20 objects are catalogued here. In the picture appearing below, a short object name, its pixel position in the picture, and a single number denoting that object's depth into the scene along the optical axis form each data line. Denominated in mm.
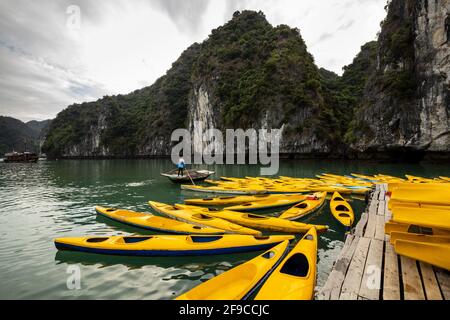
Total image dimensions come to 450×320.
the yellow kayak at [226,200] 10711
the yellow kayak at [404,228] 4465
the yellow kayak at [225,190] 12649
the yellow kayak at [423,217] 3619
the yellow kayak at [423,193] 4434
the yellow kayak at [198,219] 6425
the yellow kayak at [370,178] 14858
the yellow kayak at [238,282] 3379
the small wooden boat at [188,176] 16891
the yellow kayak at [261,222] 6676
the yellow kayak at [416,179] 13008
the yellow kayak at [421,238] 3693
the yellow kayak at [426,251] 3234
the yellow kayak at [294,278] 3268
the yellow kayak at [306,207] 7764
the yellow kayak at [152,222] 6574
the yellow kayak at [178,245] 5430
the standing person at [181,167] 17016
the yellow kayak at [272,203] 9605
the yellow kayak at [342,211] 7382
